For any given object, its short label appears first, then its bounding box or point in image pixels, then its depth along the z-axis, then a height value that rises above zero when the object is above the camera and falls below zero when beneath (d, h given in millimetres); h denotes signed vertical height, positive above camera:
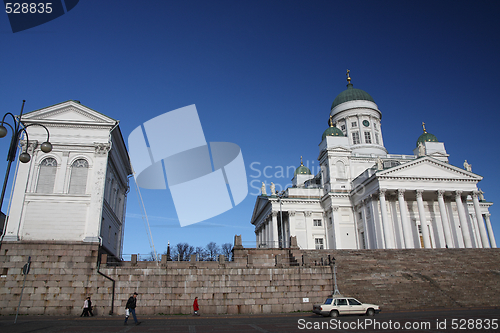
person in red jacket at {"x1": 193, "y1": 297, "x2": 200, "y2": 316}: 22594 -1137
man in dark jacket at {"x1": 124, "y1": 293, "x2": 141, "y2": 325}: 18461 -882
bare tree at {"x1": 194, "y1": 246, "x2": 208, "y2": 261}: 30272 +2370
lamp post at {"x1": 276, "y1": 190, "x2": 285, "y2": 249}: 53312 +13339
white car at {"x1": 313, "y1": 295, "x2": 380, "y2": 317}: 20016 -1242
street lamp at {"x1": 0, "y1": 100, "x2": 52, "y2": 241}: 13516 +5369
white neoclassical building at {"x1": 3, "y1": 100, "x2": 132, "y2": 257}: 26047 +7914
